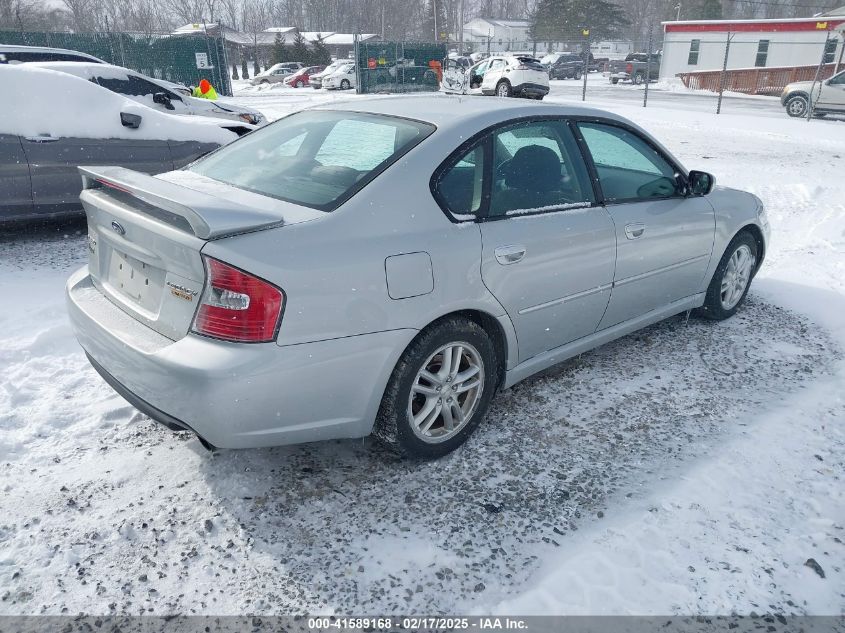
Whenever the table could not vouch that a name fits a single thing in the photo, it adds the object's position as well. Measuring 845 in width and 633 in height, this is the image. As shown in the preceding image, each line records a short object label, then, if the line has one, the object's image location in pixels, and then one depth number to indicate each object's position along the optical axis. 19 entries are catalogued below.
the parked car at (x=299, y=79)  37.62
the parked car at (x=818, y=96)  17.62
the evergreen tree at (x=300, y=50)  45.94
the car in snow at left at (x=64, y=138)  5.56
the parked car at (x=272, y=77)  39.94
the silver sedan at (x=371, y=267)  2.35
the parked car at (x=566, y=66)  43.34
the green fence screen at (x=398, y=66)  28.00
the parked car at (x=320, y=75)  34.55
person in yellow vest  16.69
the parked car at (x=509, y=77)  23.19
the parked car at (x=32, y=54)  10.12
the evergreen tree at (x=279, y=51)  46.56
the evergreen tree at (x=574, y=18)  65.62
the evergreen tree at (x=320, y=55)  45.88
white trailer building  31.38
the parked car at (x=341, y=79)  33.31
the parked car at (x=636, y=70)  38.38
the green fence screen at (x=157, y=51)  23.44
